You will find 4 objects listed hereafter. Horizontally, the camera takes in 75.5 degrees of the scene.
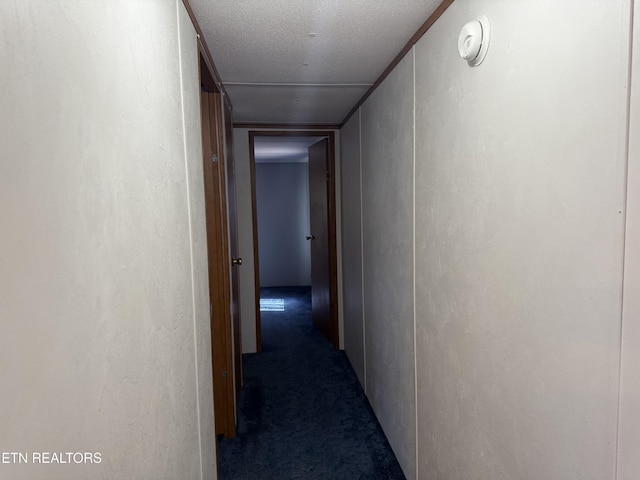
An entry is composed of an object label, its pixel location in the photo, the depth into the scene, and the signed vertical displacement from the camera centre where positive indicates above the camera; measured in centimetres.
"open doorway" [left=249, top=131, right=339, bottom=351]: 408 -12
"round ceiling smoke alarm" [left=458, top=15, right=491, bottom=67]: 124 +51
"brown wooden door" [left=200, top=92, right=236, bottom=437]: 245 -29
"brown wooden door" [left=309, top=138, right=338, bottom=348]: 414 -31
